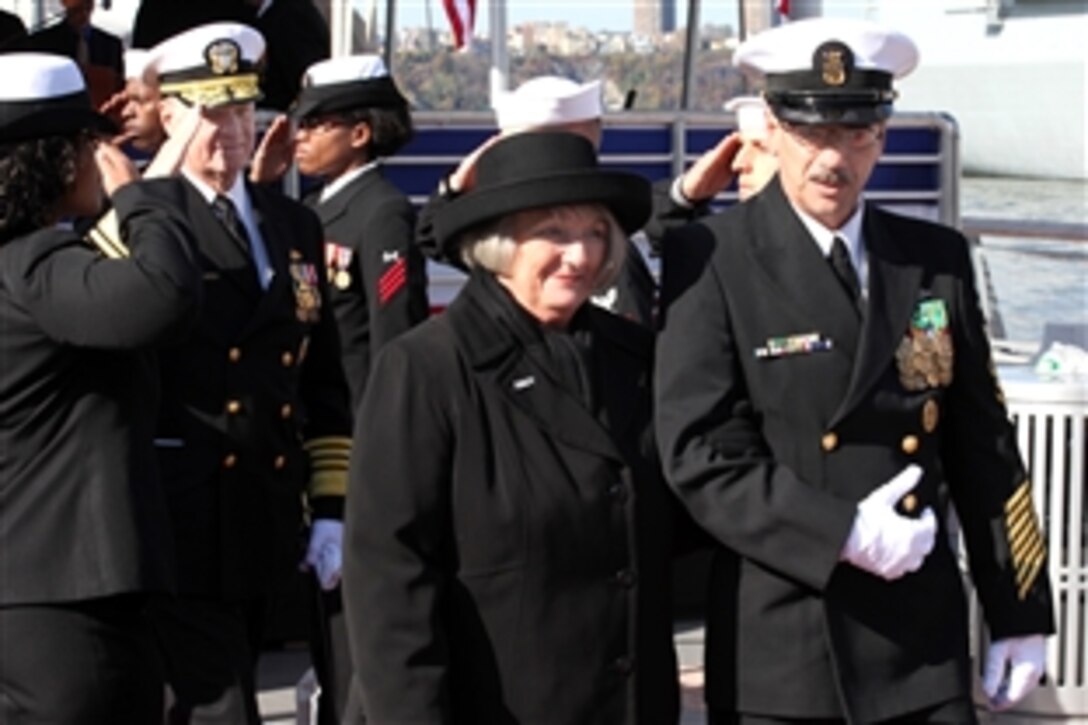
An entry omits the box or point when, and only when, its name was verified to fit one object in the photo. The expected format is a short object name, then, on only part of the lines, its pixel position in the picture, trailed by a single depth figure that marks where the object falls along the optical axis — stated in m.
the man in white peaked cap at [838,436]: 4.95
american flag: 12.82
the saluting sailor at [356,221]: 7.30
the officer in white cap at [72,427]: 5.46
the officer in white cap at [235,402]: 6.41
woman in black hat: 4.67
